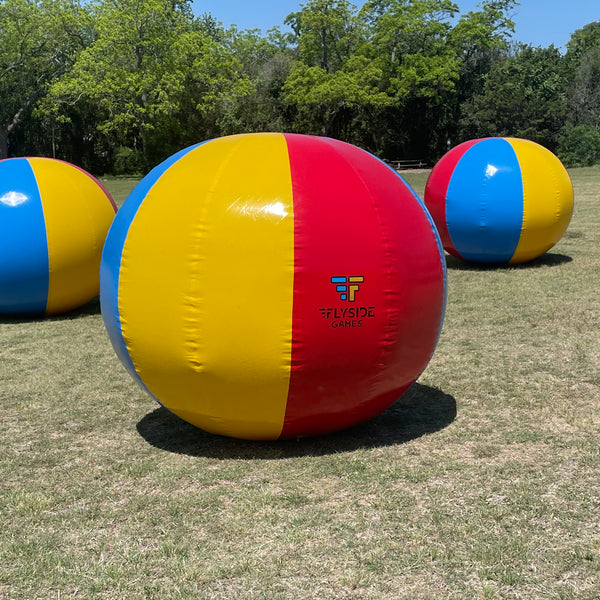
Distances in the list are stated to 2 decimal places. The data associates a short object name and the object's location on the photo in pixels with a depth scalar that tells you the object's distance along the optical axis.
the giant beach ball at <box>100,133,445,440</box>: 4.18
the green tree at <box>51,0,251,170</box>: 43.72
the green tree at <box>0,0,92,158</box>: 43.00
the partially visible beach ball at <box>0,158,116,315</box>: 8.24
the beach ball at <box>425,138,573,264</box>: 10.52
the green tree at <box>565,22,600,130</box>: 51.72
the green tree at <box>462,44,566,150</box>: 48.03
